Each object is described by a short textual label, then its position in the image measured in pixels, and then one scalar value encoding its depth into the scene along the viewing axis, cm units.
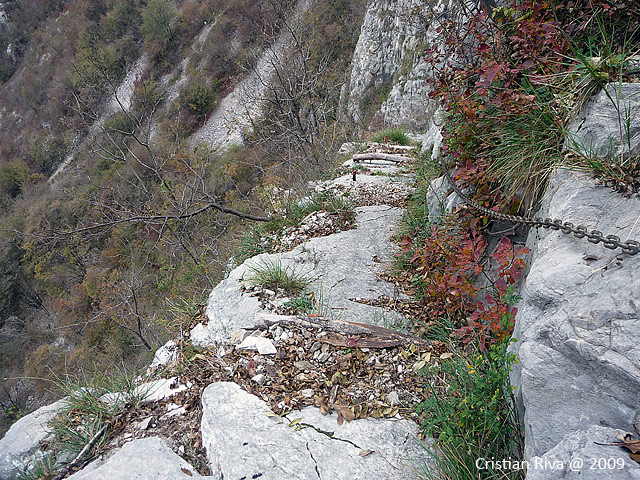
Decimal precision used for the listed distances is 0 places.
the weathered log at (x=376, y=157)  807
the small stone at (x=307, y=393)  233
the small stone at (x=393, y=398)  225
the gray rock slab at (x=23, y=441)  241
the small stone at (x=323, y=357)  261
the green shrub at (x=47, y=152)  2848
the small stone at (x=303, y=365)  255
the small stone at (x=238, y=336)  289
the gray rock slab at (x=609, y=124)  178
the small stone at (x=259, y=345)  270
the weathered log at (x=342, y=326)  271
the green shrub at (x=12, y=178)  2661
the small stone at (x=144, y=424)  229
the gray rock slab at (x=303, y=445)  183
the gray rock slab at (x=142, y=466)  184
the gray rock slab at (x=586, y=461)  104
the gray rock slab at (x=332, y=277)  322
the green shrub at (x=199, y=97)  2612
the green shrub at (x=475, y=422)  170
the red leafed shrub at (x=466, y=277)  211
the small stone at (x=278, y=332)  284
